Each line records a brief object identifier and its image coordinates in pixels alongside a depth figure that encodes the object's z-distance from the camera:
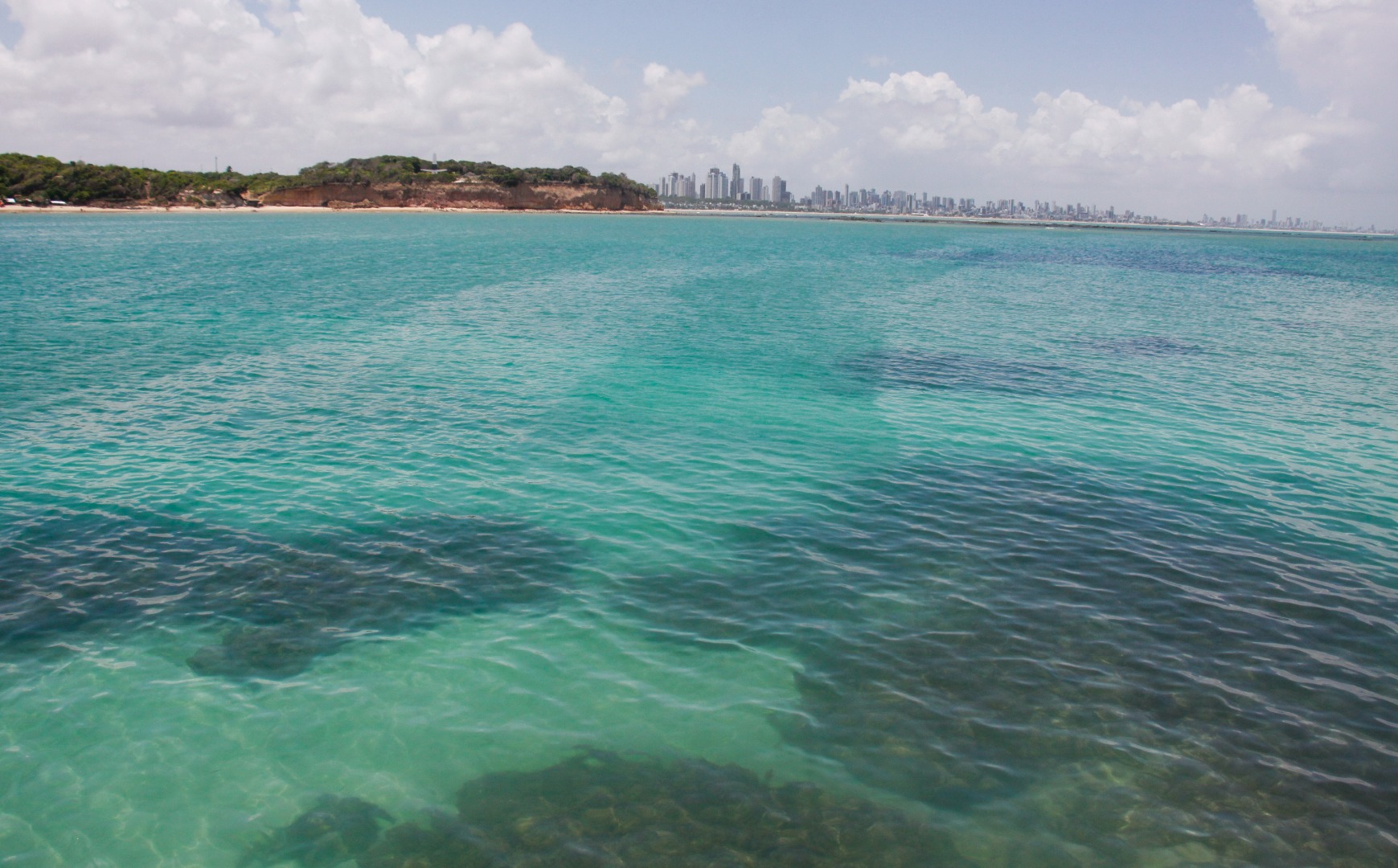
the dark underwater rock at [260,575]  12.59
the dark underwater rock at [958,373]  29.00
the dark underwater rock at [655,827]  8.30
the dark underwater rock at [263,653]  11.46
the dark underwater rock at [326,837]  8.38
